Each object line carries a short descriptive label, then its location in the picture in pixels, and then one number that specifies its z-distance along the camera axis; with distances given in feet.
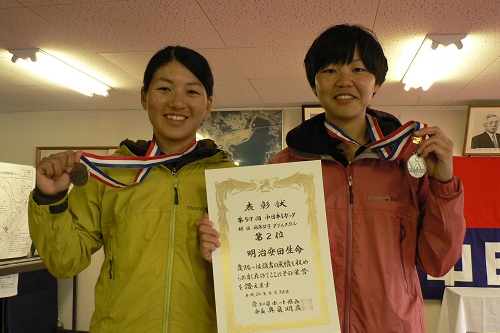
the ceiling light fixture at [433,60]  9.29
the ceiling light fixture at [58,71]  10.59
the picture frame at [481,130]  14.74
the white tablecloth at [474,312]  12.47
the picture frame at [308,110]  15.52
